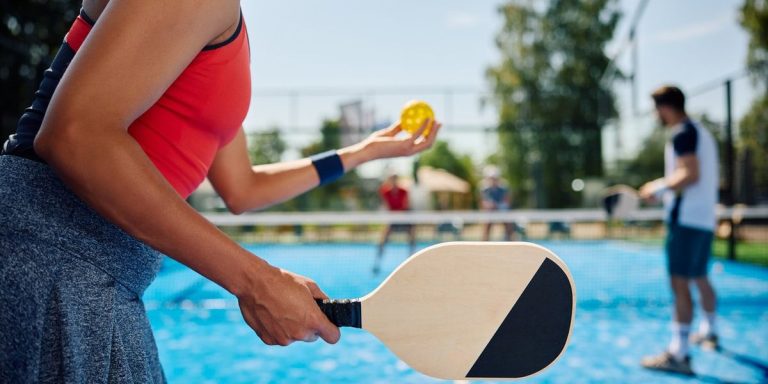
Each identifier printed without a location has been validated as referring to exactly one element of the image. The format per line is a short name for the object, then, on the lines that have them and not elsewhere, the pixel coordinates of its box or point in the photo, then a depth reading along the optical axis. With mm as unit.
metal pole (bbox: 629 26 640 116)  17378
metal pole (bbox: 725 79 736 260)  10273
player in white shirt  4297
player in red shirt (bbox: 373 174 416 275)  11109
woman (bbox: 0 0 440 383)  801
